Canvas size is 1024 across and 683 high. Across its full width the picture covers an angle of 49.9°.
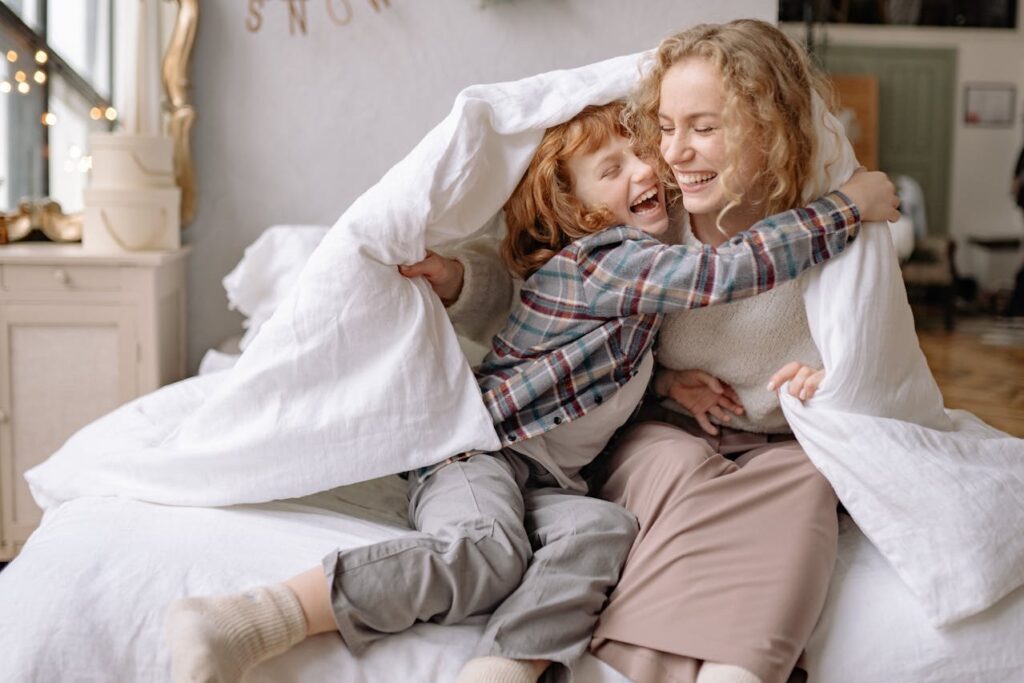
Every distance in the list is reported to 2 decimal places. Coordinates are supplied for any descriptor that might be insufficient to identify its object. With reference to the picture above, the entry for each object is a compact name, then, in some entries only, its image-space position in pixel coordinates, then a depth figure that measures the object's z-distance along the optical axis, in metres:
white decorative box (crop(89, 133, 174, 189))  2.73
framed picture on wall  8.27
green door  8.16
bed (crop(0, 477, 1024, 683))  1.28
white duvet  1.47
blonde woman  1.30
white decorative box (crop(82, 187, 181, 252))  2.72
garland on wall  2.87
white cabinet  2.59
